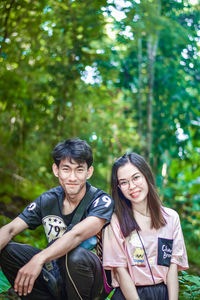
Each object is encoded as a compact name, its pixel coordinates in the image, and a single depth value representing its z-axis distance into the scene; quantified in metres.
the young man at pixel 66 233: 2.06
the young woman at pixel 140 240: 2.10
